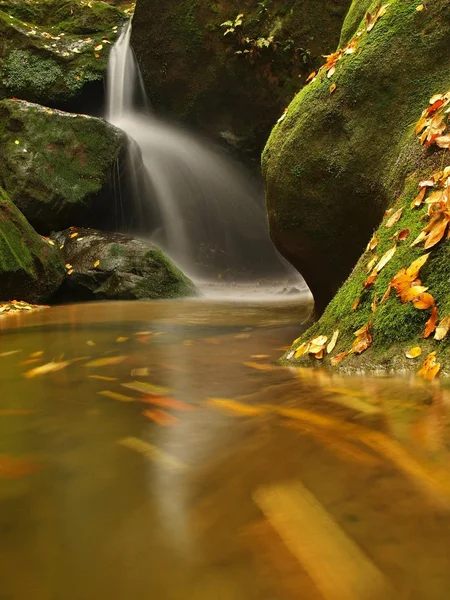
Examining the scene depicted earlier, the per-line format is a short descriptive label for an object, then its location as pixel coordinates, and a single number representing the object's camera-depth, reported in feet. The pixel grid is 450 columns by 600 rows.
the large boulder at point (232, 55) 38.27
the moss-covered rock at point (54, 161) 33.45
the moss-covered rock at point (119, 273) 29.68
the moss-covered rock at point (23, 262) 25.48
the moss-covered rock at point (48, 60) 43.14
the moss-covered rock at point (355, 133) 11.14
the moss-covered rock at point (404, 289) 6.70
